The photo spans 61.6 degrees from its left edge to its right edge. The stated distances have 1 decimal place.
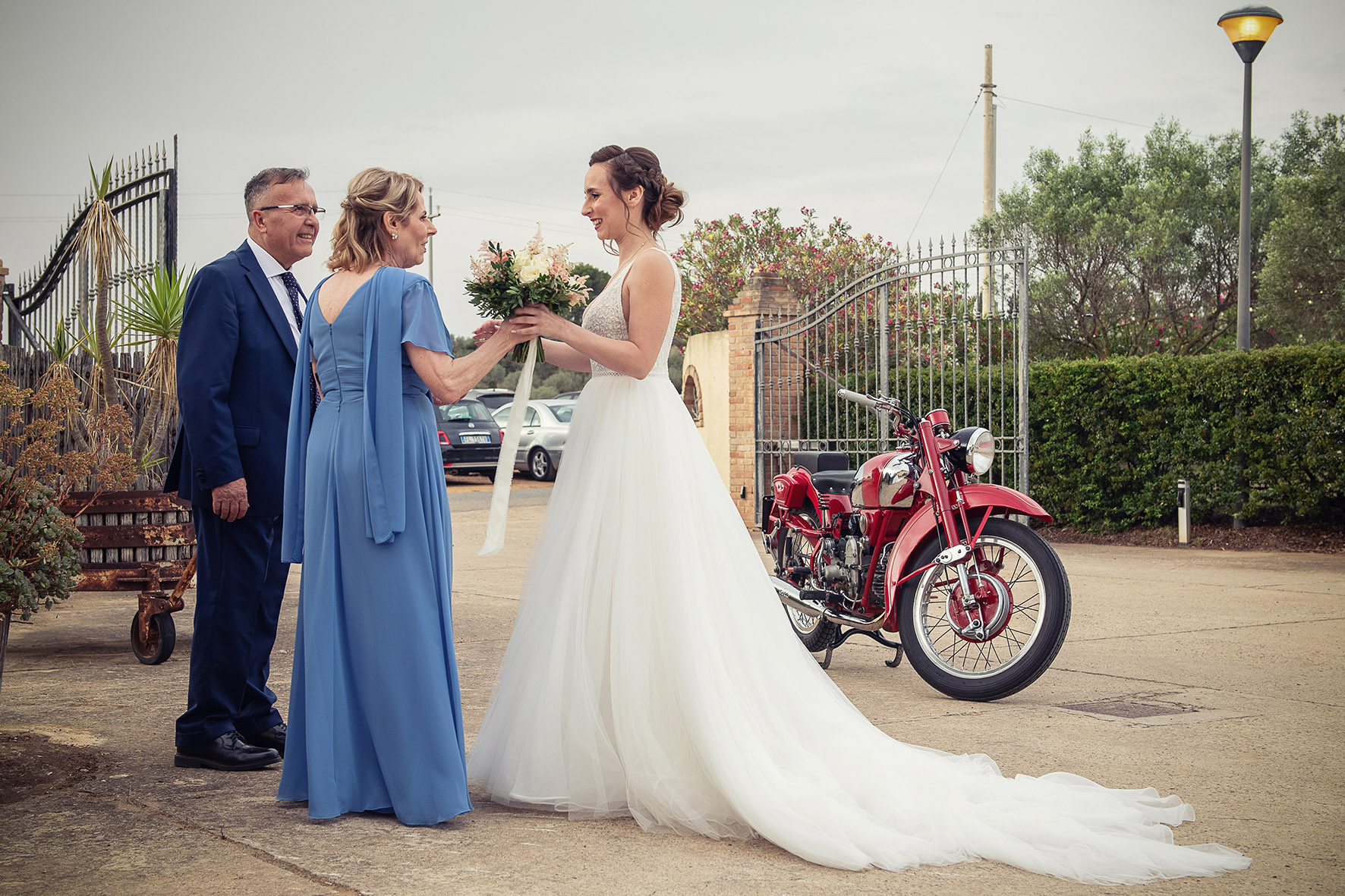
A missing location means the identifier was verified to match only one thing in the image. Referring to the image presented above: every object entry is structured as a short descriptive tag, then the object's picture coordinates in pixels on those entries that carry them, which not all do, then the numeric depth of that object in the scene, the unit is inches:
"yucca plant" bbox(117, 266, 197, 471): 307.3
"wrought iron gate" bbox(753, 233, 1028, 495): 439.2
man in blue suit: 156.8
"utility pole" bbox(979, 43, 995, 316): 968.3
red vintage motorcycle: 197.3
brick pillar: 540.9
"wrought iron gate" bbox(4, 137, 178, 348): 343.0
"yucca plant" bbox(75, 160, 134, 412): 324.5
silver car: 826.8
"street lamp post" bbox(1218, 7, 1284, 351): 446.9
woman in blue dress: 130.0
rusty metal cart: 229.5
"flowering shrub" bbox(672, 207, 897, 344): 1019.9
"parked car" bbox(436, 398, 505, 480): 829.2
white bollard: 446.0
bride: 123.1
